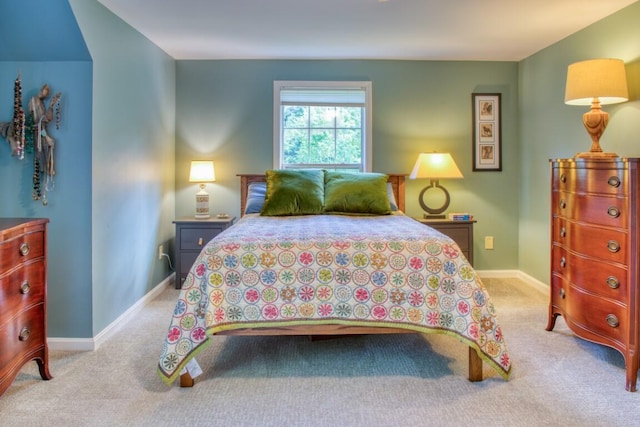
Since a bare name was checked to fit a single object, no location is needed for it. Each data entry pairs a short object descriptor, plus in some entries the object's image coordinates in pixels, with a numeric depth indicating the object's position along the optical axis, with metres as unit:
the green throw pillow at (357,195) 3.29
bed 2.04
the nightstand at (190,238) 3.72
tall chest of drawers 2.10
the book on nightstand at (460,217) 3.83
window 4.12
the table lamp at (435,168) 3.79
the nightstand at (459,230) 3.72
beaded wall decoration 2.38
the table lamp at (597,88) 2.56
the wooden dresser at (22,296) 1.81
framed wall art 4.17
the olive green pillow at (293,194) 3.27
